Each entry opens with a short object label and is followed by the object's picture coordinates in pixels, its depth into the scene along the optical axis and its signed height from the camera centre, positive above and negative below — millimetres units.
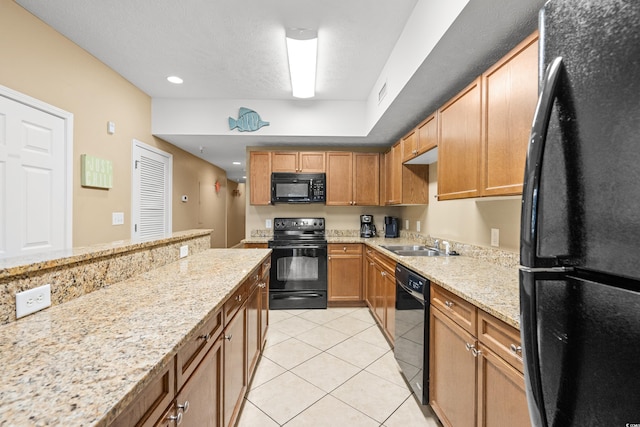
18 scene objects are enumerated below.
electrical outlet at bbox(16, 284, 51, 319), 884 -307
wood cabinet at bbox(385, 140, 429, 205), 3135 +353
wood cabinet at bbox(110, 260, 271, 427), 703 -596
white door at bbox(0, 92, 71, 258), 1881 +231
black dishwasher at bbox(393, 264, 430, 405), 1672 -800
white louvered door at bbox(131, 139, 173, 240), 3240 +280
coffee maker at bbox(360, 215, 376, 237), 4008 -203
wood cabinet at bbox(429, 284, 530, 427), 1007 -690
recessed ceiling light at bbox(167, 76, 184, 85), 2904 +1448
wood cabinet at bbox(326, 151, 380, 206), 3896 +496
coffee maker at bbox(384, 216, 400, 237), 3889 -200
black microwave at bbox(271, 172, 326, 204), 3801 +352
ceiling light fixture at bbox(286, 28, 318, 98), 2107 +1355
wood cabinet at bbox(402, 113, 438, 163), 2275 +709
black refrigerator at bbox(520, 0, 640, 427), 427 -15
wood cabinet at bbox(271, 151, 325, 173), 3861 +740
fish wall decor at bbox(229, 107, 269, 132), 3439 +1176
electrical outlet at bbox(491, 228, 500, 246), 1957 -167
